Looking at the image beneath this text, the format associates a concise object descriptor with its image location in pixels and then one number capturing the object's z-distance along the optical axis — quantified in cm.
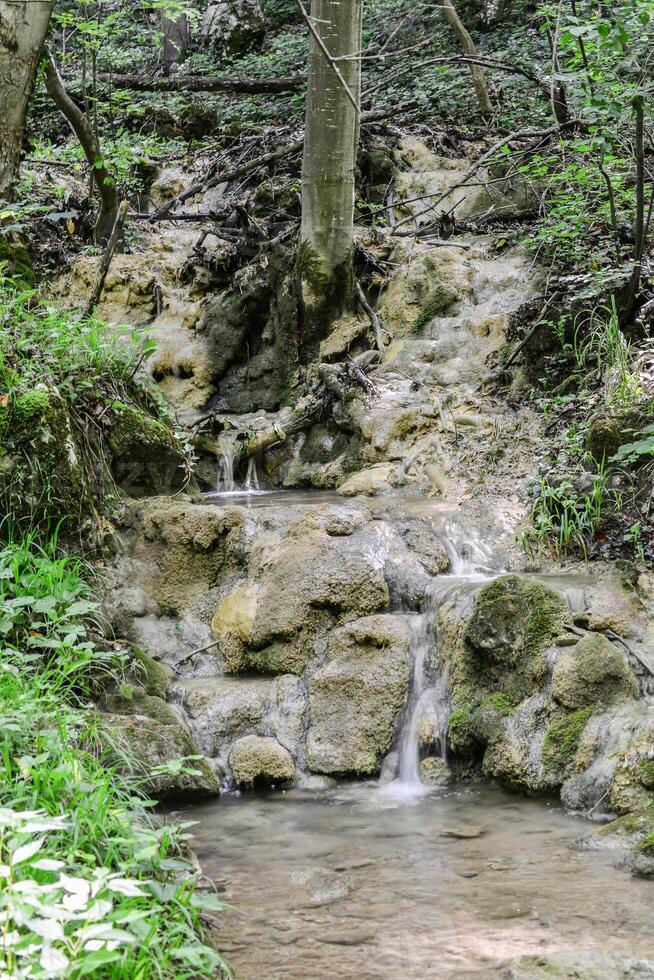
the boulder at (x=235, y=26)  1803
